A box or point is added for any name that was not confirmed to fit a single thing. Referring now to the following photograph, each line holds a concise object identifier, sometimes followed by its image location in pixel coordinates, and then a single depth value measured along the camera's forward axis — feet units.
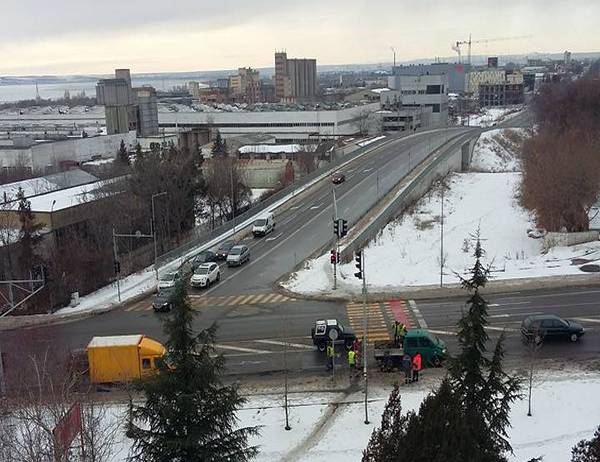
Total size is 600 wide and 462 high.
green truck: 83.71
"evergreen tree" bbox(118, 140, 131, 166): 250.64
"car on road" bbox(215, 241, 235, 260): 144.46
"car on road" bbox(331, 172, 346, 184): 221.93
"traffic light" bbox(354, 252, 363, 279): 89.86
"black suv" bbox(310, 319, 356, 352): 89.35
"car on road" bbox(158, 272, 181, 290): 121.29
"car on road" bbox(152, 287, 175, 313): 110.32
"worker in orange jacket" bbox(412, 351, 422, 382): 79.65
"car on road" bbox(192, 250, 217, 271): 137.48
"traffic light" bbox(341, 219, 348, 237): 117.91
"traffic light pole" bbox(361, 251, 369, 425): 71.15
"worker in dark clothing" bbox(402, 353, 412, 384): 79.51
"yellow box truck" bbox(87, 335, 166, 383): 81.56
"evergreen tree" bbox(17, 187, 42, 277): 127.65
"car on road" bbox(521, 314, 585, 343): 88.89
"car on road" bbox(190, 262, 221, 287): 124.67
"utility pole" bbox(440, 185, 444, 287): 117.82
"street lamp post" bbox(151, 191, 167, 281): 134.67
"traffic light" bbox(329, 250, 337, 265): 117.91
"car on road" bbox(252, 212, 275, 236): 164.76
